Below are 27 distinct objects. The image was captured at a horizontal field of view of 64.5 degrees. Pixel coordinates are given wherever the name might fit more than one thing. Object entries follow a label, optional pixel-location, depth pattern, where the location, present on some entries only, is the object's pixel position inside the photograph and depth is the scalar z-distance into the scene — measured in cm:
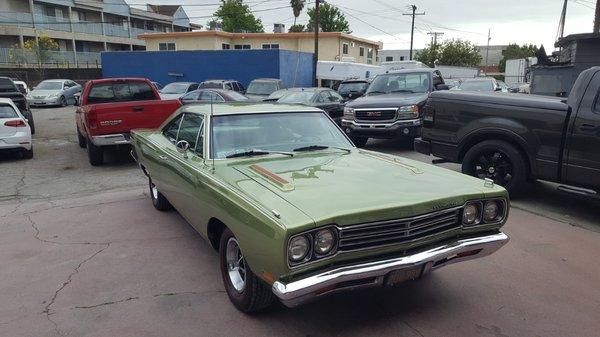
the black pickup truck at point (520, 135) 595
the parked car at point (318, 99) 1373
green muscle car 297
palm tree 6645
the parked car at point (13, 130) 1020
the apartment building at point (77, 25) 4069
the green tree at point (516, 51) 8236
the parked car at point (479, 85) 1795
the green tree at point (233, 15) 5747
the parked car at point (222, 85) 2119
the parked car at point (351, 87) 2073
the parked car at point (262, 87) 1890
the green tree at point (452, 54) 6197
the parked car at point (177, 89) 2047
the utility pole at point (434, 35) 7232
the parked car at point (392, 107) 1058
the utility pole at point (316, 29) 2869
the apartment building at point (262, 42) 3706
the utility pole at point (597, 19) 2283
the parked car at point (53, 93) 2512
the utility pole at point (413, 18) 5541
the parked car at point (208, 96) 1564
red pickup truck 913
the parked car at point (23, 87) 2551
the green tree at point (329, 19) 6016
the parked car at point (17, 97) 1438
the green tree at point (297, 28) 6666
